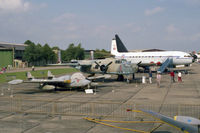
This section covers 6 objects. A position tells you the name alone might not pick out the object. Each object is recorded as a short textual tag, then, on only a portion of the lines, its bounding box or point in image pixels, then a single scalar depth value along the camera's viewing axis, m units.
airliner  47.69
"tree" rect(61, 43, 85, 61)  125.56
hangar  91.12
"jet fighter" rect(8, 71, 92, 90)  23.09
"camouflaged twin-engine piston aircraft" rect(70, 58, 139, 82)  31.01
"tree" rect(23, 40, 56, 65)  102.12
